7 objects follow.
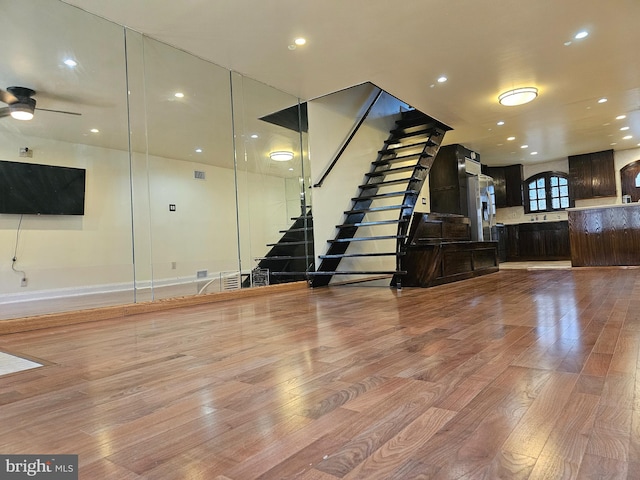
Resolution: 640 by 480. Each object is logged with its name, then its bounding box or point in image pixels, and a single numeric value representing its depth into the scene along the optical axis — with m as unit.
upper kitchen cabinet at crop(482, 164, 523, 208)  10.76
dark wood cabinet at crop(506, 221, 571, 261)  9.85
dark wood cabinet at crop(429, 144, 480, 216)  8.20
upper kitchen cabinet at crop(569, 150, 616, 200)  9.53
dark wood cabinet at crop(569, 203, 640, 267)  6.50
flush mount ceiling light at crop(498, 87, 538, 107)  5.32
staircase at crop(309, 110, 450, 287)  5.35
